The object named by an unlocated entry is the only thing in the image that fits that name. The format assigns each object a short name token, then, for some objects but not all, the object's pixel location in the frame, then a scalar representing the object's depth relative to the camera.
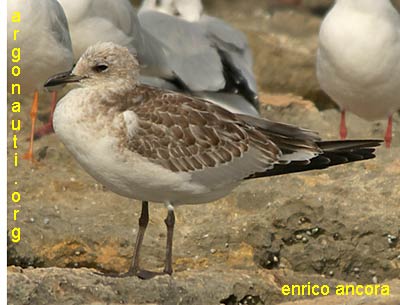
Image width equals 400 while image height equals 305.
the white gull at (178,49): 18.53
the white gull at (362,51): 17.48
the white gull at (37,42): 16.75
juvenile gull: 11.86
